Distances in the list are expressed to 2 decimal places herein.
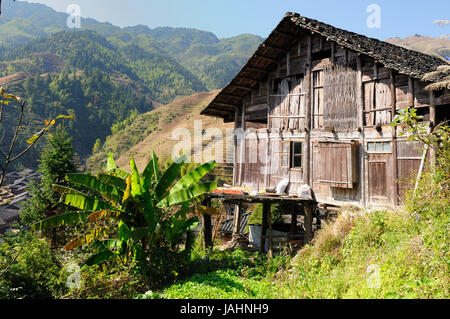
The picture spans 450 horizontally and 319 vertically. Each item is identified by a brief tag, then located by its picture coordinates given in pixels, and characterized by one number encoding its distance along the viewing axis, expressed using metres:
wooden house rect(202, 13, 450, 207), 10.78
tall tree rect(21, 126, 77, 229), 14.86
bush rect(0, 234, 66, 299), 7.64
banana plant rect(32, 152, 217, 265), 9.27
